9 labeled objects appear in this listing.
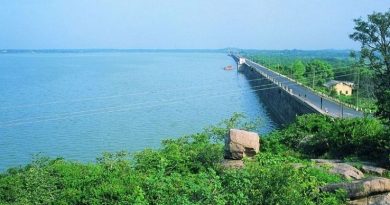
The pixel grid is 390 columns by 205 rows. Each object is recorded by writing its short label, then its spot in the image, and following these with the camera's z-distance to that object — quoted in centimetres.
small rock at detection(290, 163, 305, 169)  1307
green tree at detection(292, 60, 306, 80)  8699
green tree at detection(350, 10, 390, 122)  2788
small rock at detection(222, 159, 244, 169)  1523
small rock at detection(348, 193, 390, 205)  1105
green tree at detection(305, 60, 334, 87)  7444
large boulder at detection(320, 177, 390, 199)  1139
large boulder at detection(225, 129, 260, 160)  1603
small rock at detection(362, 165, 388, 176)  1456
